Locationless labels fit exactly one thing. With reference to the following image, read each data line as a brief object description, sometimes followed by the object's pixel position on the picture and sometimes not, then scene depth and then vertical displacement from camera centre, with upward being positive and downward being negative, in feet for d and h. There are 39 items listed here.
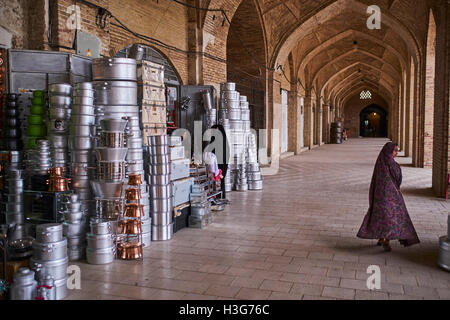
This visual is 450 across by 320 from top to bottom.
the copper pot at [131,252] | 15.54 -4.00
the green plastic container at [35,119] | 17.74 +1.06
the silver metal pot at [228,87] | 31.45 +4.18
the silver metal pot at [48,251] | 12.73 -3.23
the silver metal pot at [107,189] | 15.88 -1.72
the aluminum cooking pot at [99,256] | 15.10 -4.02
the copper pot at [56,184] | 15.72 -1.49
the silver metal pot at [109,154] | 15.71 -0.38
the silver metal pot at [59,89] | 16.89 +2.21
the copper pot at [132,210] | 15.93 -2.53
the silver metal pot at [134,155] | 17.01 -0.47
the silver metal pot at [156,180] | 18.04 -1.57
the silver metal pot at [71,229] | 15.53 -3.13
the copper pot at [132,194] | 15.96 -1.92
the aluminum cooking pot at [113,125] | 15.70 +0.70
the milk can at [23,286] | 11.01 -3.70
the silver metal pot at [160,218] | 18.08 -3.21
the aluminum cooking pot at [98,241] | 15.08 -3.48
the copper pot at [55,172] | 15.87 -1.05
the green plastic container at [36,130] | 17.79 +0.60
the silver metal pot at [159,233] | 18.16 -3.87
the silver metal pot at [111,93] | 17.33 +2.09
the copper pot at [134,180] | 16.26 -1.41
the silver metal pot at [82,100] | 16.44 +1.71
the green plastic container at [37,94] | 17.71 +2.11
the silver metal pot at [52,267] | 12.30 -3.65
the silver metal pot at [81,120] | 16.40 +0.93
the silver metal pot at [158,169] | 18.13 -1.11
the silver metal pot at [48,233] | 12.78 -2.71
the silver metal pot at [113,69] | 17.34 +3.09
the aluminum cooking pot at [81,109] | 16.43 +1.36
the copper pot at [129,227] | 15.88 -3.15
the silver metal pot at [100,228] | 15.17 -3.03
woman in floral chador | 15.81 -2.52
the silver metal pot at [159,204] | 18.04 -2.61
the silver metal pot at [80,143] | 16.40 +0.04
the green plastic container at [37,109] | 17.70 +1.48
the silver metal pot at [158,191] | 18.01 -2.04
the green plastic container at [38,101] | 17.71 +1.82
